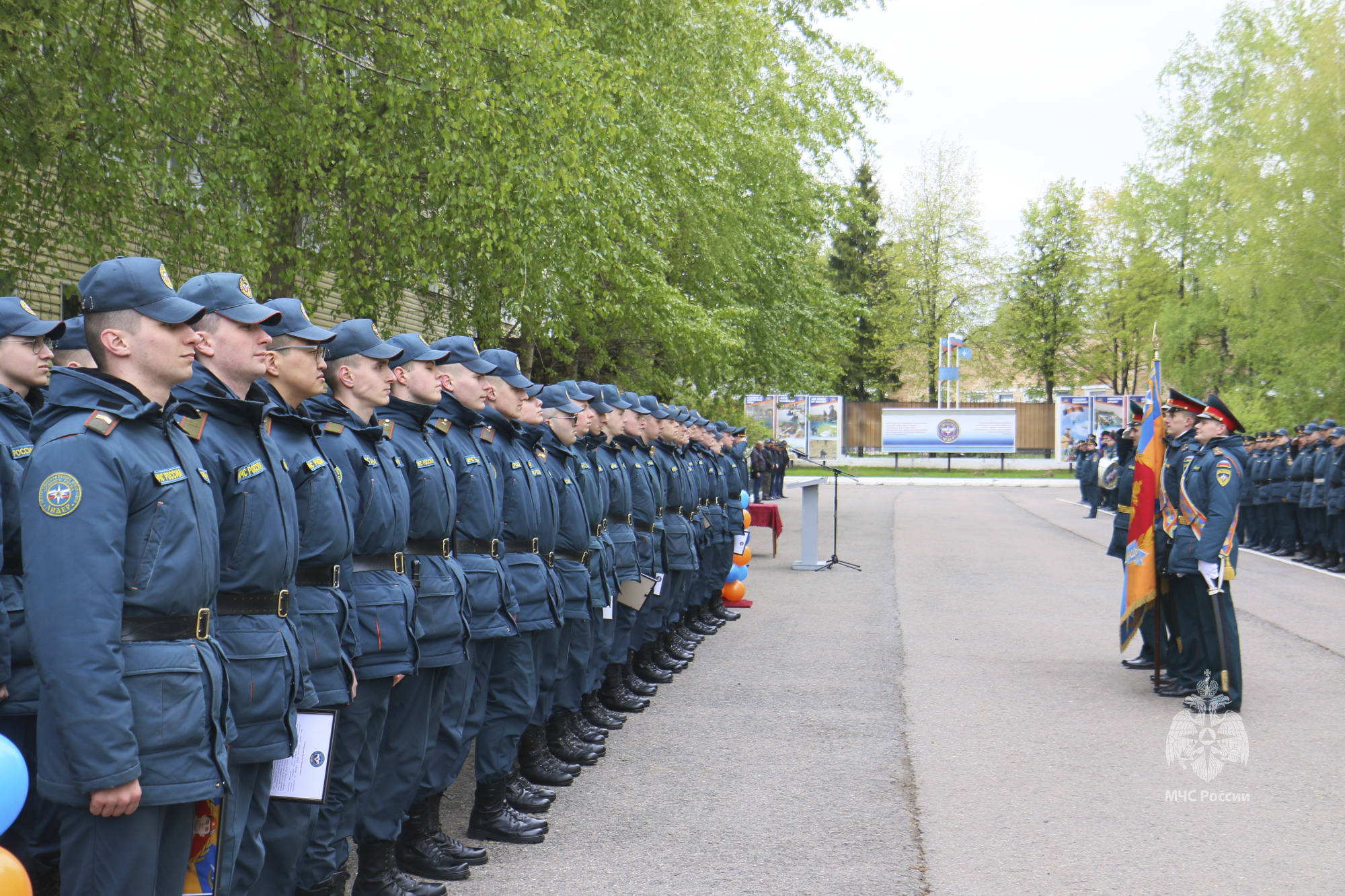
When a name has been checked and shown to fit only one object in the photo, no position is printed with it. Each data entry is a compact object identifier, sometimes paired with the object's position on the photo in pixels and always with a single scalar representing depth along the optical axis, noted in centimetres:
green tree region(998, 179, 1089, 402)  6053
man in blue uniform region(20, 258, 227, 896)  265
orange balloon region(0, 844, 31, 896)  284
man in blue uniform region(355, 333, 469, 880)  452
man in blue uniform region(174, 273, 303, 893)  318
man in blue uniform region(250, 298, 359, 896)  369
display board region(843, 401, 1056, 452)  5172
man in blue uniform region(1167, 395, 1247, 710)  773
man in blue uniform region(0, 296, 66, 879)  371
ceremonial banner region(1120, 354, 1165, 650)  852
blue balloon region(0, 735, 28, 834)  310
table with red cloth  1764
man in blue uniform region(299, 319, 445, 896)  411
